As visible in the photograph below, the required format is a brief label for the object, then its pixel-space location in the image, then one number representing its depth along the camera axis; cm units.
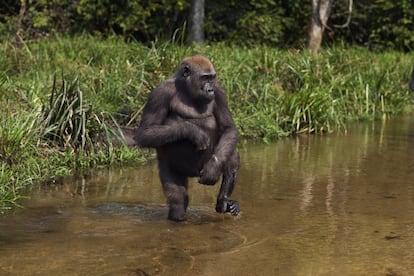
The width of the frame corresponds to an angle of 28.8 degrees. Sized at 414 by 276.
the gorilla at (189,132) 591
